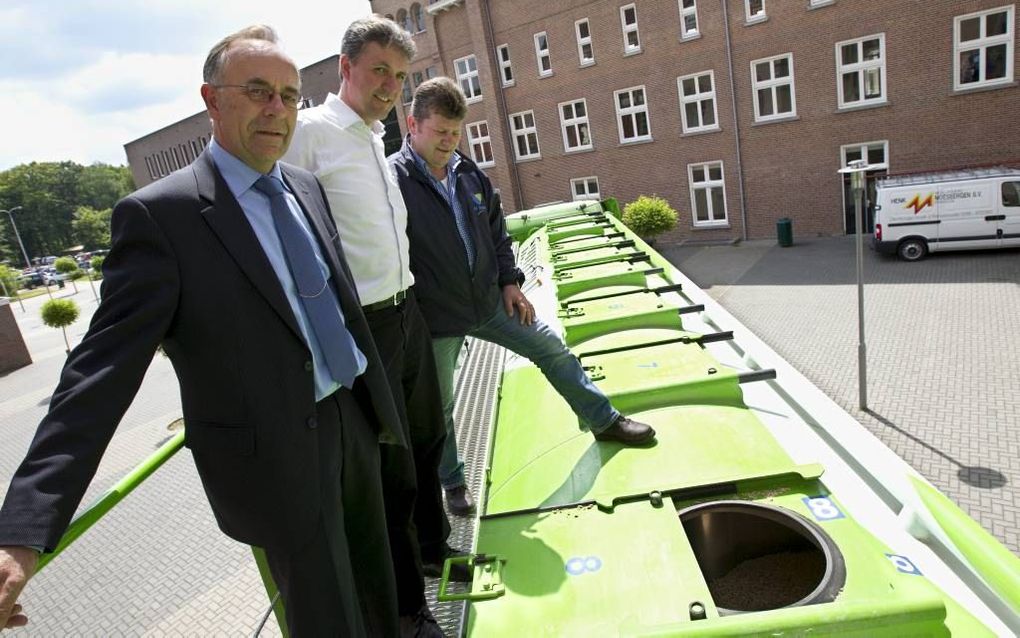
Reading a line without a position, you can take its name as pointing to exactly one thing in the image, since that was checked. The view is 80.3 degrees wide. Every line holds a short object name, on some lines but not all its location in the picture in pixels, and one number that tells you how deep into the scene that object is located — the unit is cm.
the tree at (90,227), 6638
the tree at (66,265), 3953
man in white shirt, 235
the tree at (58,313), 1844
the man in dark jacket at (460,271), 294
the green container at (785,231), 1836
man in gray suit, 143
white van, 1354
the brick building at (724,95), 1565
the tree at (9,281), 3375
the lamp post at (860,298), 778
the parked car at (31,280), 4881
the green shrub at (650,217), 1888
